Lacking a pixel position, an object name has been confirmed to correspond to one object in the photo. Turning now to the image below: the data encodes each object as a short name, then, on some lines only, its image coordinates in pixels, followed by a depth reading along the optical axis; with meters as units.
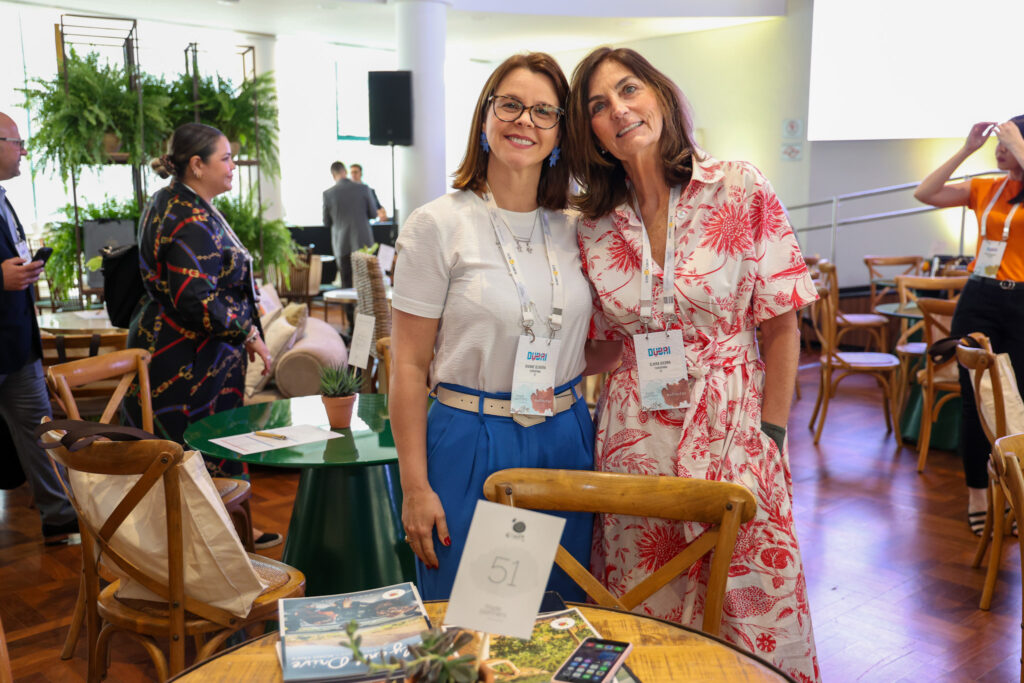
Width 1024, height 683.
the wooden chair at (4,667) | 1.40
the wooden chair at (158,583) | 1.82
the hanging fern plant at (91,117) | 5.77
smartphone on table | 1.13
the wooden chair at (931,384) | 4.49
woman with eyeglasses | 1.65
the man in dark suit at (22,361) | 3.40
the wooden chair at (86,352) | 3.68
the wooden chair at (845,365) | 5.11
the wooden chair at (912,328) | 4.96
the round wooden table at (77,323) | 4.76
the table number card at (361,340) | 2.88
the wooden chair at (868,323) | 6.45
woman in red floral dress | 1.69
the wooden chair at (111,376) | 2.59
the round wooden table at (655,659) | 1.20
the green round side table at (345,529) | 2.70
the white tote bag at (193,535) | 1.89
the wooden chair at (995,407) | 2.85
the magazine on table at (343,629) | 1.15
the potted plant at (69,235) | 6.15
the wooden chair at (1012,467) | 1.75
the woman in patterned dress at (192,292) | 3.10
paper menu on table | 2.43
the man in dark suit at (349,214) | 10.14
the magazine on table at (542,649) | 1.19
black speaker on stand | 7.70
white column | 7.91
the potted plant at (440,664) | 0.89
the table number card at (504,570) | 0.96
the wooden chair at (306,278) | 9.51
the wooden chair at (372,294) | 4.84
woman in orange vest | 3.56
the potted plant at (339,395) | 2.69
